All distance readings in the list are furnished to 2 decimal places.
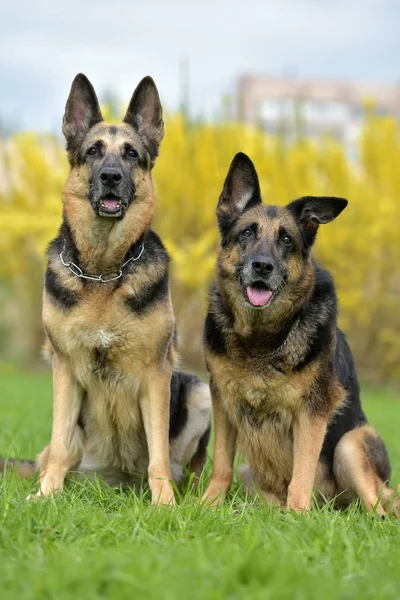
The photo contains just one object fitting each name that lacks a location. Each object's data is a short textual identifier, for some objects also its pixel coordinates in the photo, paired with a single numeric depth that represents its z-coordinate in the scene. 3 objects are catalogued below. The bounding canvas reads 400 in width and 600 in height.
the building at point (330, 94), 46.19
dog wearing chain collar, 4.38
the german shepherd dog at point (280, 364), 4.32
